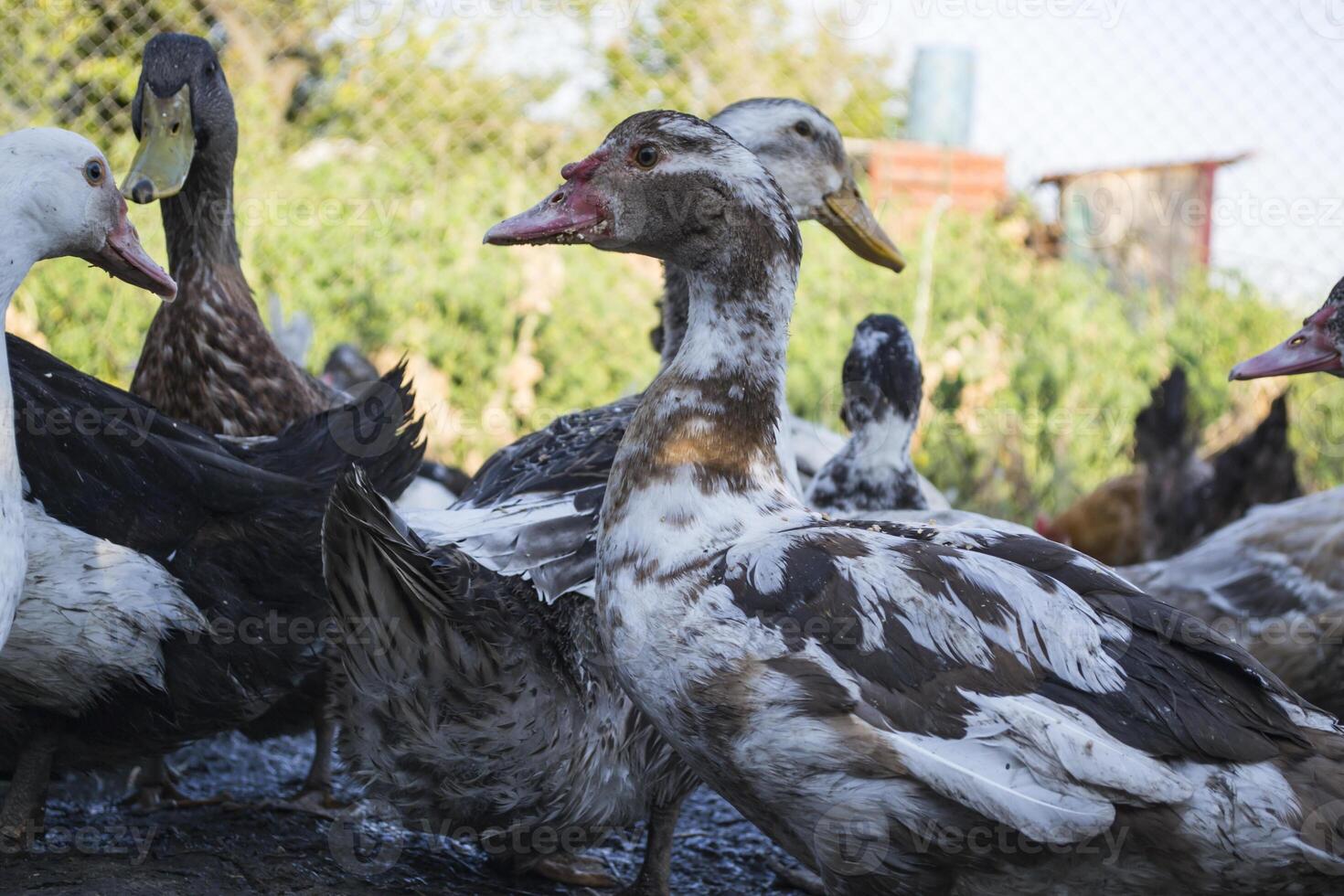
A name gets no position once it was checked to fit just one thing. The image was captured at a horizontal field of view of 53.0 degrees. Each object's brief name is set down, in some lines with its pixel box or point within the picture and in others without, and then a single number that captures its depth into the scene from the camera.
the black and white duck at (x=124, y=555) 2.49
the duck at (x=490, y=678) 2.31
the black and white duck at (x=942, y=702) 1.93
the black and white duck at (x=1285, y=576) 3.51
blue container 9.98
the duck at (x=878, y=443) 3.70
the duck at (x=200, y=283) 3.52
